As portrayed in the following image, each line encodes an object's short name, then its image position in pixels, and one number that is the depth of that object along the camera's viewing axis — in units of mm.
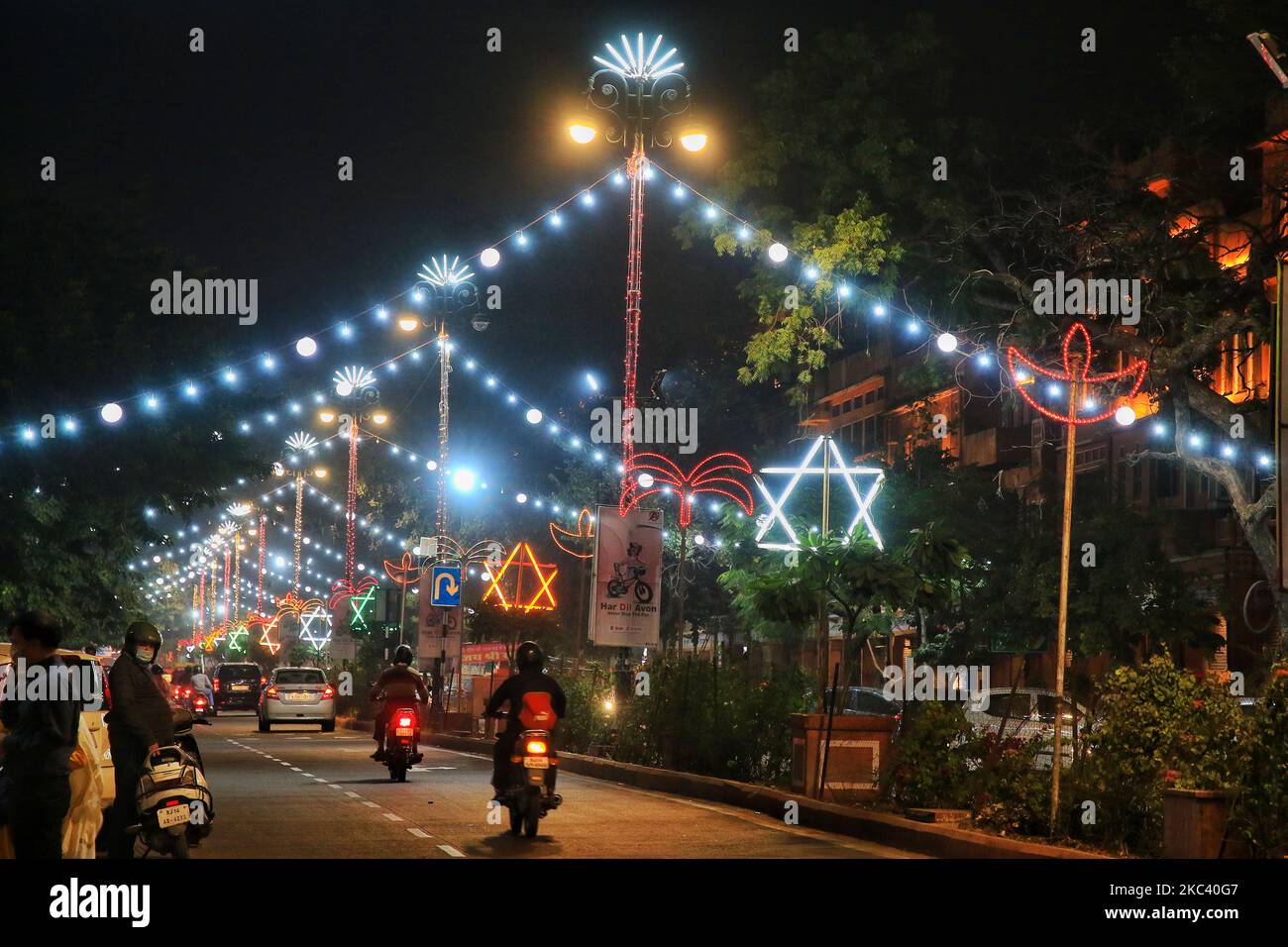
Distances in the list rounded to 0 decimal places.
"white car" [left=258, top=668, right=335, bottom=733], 47688
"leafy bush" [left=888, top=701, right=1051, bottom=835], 16250
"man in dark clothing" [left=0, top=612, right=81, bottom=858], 9688
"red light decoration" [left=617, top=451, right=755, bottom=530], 27191
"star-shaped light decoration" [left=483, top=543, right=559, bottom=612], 40500
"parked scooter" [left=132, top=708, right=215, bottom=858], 12422
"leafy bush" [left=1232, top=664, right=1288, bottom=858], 12117
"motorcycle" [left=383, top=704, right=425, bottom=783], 24641
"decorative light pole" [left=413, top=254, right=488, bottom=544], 37625
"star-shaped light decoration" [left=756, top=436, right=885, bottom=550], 26594
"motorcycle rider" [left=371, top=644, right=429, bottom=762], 25047
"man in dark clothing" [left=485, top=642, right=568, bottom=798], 17031
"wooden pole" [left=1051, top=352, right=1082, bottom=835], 14992
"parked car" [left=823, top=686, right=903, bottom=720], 34562
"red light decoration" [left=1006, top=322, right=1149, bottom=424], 16125
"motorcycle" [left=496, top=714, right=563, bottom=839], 16516
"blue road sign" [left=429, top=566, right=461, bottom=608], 39094
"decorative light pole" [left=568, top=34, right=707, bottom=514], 27078
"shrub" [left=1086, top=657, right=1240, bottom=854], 14523
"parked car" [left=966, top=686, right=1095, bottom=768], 28705
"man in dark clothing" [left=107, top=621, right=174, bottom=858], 12656
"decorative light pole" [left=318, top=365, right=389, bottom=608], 51062
